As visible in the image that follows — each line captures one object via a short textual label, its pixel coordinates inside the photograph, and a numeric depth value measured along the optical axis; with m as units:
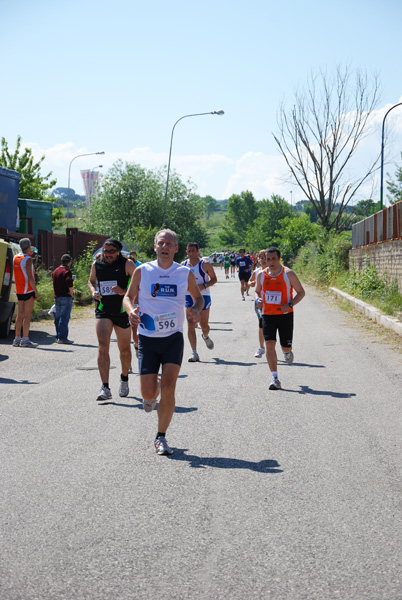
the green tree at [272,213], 129.00
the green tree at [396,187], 86.35
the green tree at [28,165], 51.16
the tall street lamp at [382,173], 32.89
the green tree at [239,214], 171.88
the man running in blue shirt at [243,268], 26.67
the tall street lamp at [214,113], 41.66
